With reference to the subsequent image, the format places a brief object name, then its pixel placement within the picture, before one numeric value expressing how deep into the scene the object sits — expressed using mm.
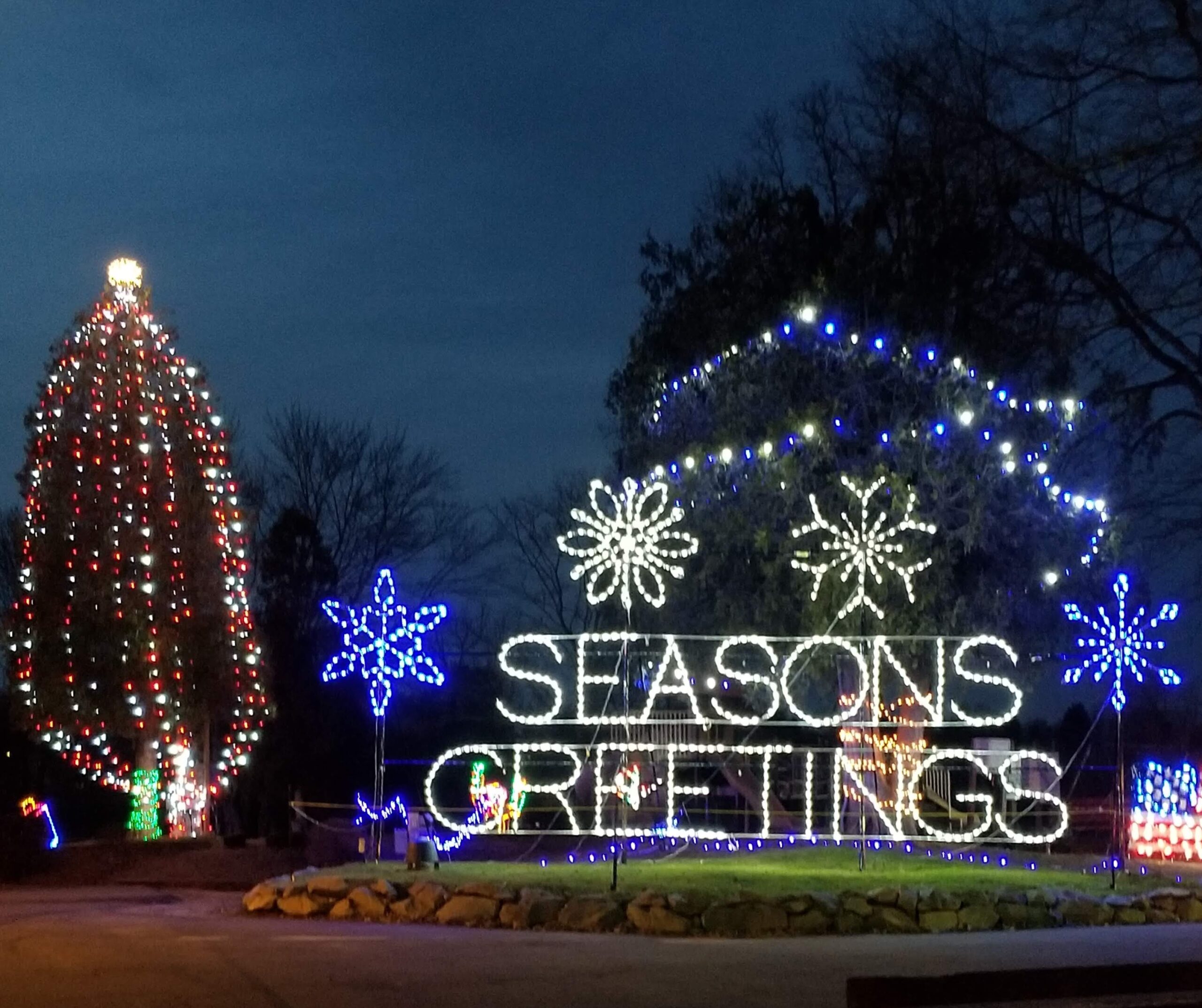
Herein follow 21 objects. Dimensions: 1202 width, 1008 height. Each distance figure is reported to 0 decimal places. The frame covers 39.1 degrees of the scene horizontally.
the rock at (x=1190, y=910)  15805
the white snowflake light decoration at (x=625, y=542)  17953
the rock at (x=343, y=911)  15359
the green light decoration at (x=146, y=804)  24656
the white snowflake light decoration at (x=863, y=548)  19828
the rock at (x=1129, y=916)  15406
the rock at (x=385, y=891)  15312
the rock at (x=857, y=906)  14555
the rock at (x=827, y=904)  14469
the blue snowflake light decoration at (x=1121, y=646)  17250
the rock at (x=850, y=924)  14438
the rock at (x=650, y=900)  14445
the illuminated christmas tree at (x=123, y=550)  23734
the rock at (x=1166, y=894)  15695
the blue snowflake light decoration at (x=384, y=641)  17188
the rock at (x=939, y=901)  14758
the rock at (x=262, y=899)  15945
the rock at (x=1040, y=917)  15039
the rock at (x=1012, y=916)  14938
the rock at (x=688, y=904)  14398
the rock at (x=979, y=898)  14906
